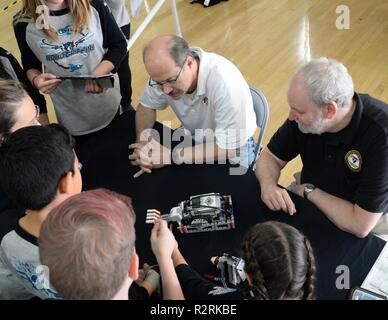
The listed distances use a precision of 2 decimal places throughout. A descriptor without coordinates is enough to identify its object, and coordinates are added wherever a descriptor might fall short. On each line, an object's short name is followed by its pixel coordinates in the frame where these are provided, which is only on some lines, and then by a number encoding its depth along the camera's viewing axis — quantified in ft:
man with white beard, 5.18
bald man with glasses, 6.35
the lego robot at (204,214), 5.27
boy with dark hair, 4.22
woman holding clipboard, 7.00
